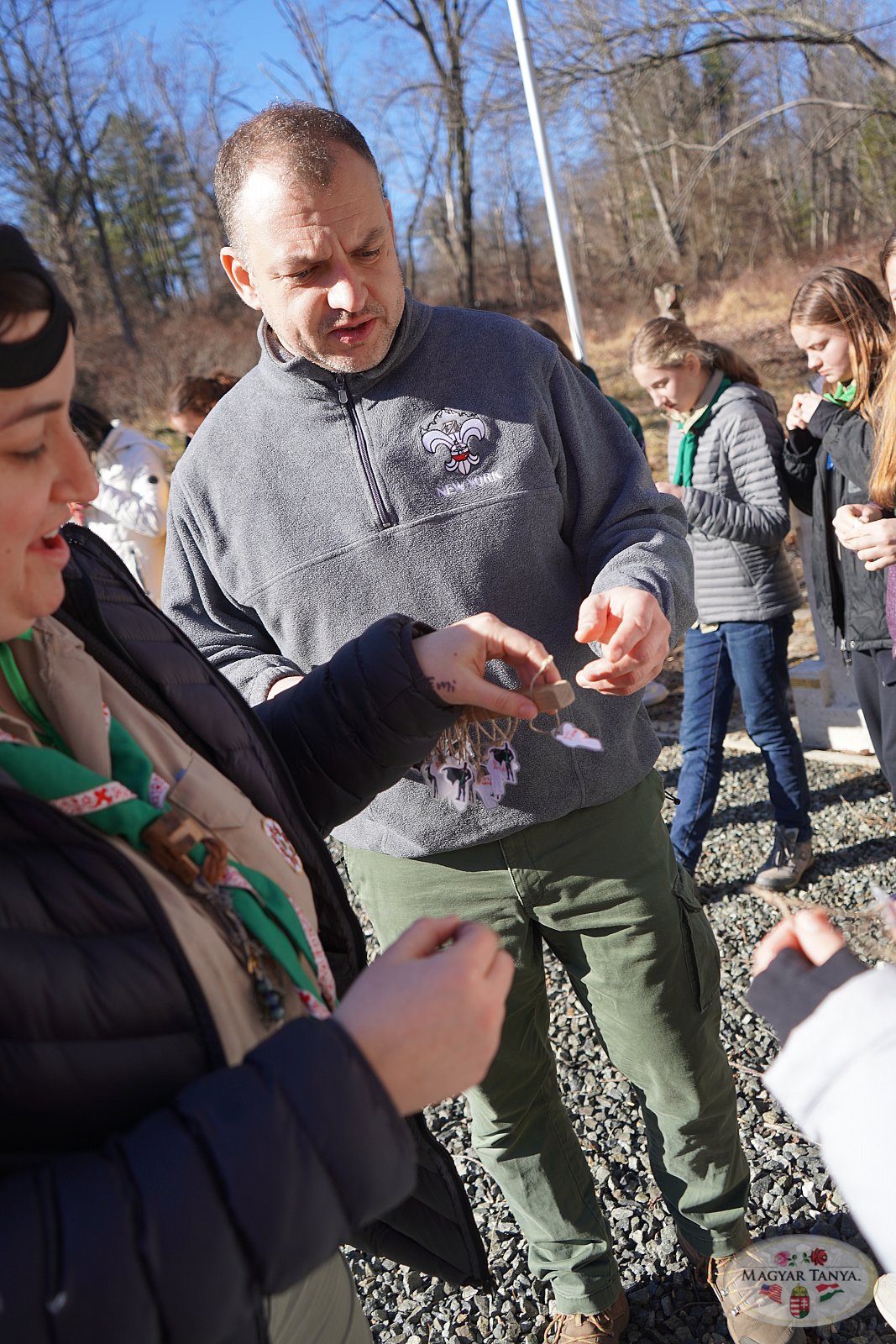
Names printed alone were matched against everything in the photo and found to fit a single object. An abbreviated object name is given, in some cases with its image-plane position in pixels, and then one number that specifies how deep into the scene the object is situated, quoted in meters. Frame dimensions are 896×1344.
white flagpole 8.09
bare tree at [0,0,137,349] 24.34
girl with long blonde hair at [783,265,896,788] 3.12
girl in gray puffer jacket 3.90
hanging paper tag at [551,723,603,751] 1.94
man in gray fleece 1.88
